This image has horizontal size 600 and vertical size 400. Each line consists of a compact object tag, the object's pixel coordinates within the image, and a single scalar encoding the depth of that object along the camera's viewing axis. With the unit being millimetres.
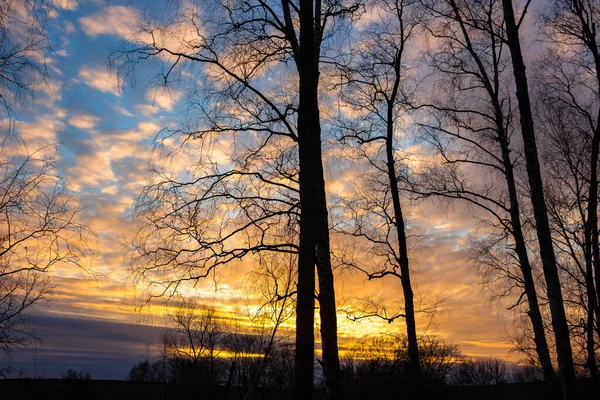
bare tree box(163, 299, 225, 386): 32253
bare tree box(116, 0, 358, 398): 6500
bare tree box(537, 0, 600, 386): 13719
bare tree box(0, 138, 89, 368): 6609
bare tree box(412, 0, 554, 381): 12281
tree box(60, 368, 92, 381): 94450
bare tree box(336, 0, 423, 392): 13016
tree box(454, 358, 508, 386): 76812
